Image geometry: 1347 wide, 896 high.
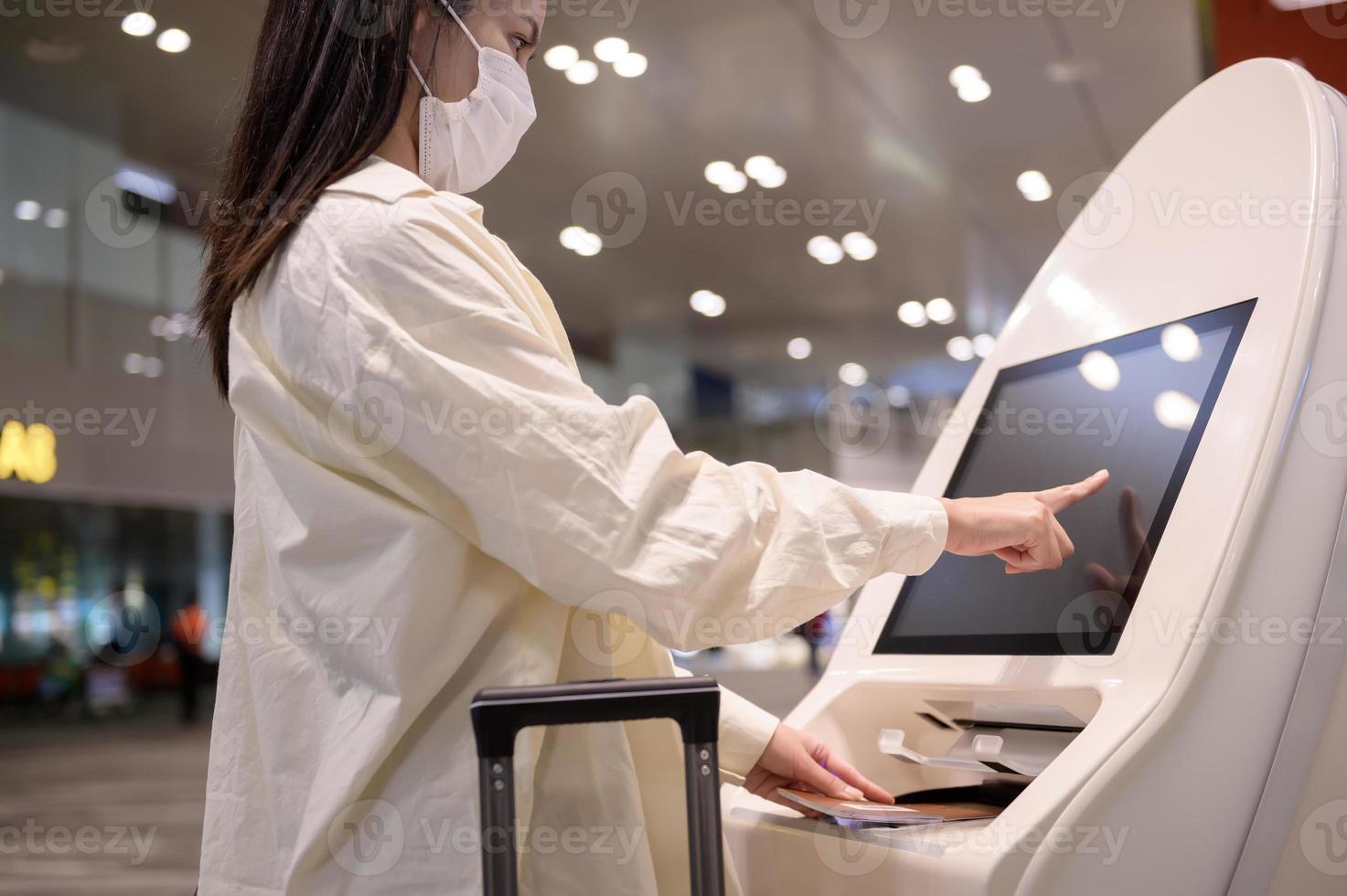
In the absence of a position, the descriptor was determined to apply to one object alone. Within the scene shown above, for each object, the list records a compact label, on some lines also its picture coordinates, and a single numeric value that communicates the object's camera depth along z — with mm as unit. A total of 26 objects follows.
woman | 900
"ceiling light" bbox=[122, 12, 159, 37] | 4970
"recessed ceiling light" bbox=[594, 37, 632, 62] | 5219
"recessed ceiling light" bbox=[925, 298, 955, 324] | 9875
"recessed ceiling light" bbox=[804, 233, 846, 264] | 7973
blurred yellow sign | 6629
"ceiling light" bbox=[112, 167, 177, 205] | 7168
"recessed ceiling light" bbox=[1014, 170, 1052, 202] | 7043
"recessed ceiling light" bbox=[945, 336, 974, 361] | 11312
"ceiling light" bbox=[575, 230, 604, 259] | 7902
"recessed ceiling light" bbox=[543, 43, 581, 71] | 5215
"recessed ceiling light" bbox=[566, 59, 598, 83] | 5406
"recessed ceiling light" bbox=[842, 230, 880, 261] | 7961
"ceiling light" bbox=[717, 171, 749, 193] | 6941
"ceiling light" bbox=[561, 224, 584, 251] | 7730
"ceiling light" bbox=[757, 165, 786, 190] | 6914
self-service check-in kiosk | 1029
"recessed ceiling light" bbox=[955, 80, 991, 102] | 5789
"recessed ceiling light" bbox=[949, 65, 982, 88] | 5598
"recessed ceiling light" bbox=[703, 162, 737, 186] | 6754
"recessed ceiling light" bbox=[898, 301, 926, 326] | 9898
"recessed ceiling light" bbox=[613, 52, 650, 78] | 5379
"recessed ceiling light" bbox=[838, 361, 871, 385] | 12469
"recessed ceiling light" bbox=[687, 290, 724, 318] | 9461
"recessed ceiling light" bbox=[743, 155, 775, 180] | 6711
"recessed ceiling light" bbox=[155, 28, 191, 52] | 5070
